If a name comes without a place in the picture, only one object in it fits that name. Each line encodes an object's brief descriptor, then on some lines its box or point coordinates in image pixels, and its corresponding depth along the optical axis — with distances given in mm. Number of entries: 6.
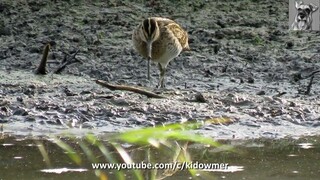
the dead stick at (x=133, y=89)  16047
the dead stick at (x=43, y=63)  20375
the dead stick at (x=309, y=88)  19756
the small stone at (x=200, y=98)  18328
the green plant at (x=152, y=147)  7715
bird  20547
